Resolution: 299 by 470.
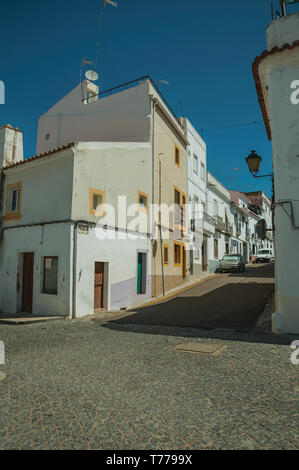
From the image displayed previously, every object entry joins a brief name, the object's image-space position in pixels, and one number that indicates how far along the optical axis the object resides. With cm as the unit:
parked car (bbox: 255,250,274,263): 3892
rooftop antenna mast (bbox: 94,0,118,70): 1412
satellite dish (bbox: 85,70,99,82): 1874
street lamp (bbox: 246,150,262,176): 991
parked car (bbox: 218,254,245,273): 2660
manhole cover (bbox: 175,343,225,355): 629
